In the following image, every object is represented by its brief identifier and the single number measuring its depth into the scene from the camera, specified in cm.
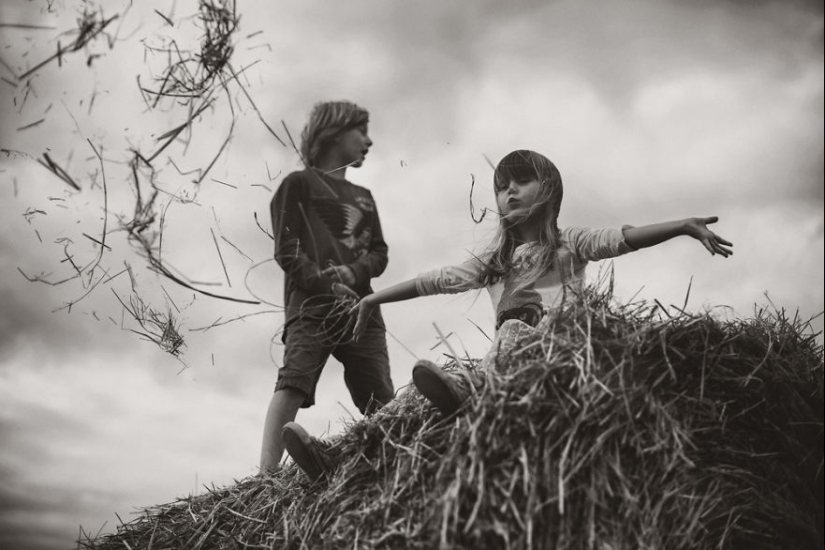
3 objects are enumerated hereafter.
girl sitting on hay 276
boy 328
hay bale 164
